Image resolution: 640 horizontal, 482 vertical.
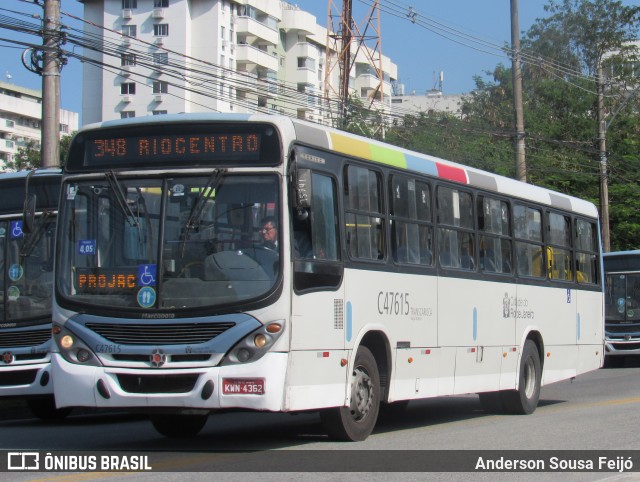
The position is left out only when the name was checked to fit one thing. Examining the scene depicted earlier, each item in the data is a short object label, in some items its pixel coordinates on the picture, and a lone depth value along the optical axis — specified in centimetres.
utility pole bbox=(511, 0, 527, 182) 2998
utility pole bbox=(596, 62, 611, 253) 3841
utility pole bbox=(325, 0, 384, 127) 5209
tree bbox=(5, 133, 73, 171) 5720
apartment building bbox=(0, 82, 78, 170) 10706
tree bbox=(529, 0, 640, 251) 6606
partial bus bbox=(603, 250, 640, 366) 2975
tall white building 7544
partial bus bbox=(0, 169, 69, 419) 1427
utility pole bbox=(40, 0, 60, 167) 1897
